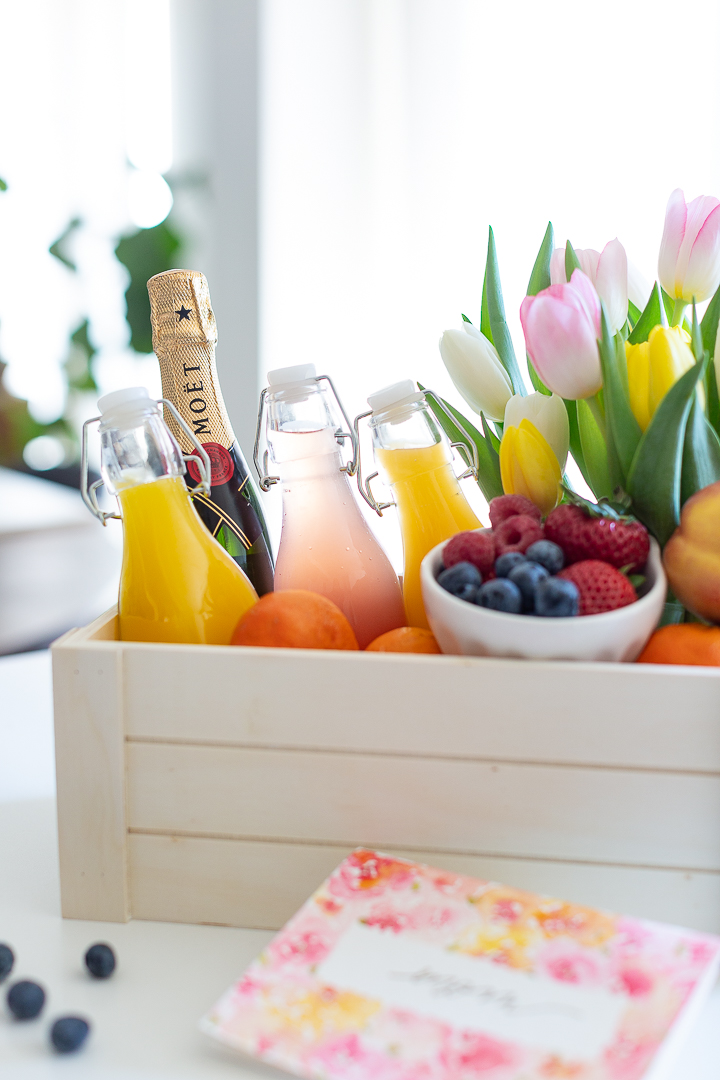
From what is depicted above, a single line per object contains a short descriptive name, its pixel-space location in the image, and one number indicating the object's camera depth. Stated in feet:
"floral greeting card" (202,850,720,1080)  1.09
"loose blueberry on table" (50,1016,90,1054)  1.24
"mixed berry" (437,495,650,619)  1.41
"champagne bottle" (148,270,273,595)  2.12
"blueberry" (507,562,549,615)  1.41
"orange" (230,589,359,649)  1.59
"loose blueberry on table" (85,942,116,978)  1.42
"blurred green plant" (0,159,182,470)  4.85
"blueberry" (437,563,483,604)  1.47
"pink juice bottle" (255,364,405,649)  2.01
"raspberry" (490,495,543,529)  1.72
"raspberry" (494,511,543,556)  1.57
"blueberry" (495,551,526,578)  1.46
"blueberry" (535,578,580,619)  1.38
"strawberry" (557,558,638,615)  1.44
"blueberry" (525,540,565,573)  1.49
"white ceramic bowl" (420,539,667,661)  1.40
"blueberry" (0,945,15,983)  1.42
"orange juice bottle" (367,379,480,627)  1.96
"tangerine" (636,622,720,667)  1.49
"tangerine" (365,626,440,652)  1.64
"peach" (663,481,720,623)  1.53
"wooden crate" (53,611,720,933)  1.42
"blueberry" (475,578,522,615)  1.41
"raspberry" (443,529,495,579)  1.54
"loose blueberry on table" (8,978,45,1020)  1.31
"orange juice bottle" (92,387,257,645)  1.77
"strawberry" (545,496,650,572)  1.52
